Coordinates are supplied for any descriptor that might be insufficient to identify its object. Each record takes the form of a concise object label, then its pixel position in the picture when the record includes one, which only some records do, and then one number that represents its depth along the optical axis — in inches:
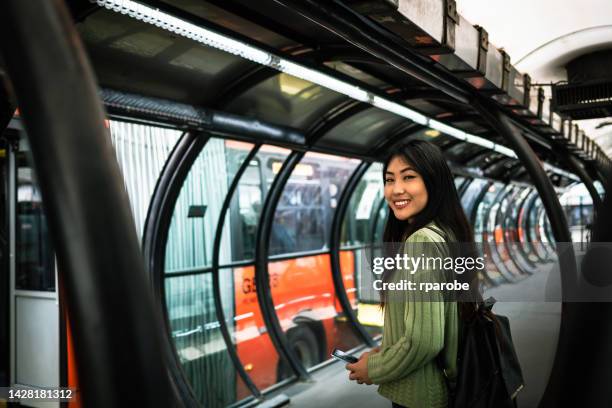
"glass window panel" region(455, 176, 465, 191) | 498.3
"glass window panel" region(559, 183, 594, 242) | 587.2
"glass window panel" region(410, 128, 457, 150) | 306.7
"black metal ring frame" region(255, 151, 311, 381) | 237.5
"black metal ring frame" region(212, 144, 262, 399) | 208.8
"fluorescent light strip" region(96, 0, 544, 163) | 93.2
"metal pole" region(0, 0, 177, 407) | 25.8
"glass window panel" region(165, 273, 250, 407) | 194.9
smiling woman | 67.6
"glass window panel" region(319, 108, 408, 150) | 239.1
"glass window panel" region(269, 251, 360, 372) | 277.3
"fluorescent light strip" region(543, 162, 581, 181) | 437.2
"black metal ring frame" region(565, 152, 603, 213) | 311.1
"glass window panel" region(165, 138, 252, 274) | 194.2
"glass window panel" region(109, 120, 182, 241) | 169.9
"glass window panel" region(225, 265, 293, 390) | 230.1
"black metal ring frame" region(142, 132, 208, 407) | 174.1
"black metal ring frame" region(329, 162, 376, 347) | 300.8
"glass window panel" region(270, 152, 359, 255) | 288.8
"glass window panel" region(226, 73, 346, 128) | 181.3
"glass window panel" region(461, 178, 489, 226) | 532.4
